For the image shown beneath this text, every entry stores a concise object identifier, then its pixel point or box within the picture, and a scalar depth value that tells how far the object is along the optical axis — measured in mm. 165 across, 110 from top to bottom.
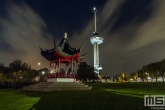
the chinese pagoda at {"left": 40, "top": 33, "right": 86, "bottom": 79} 18273
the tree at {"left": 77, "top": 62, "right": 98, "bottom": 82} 46544
